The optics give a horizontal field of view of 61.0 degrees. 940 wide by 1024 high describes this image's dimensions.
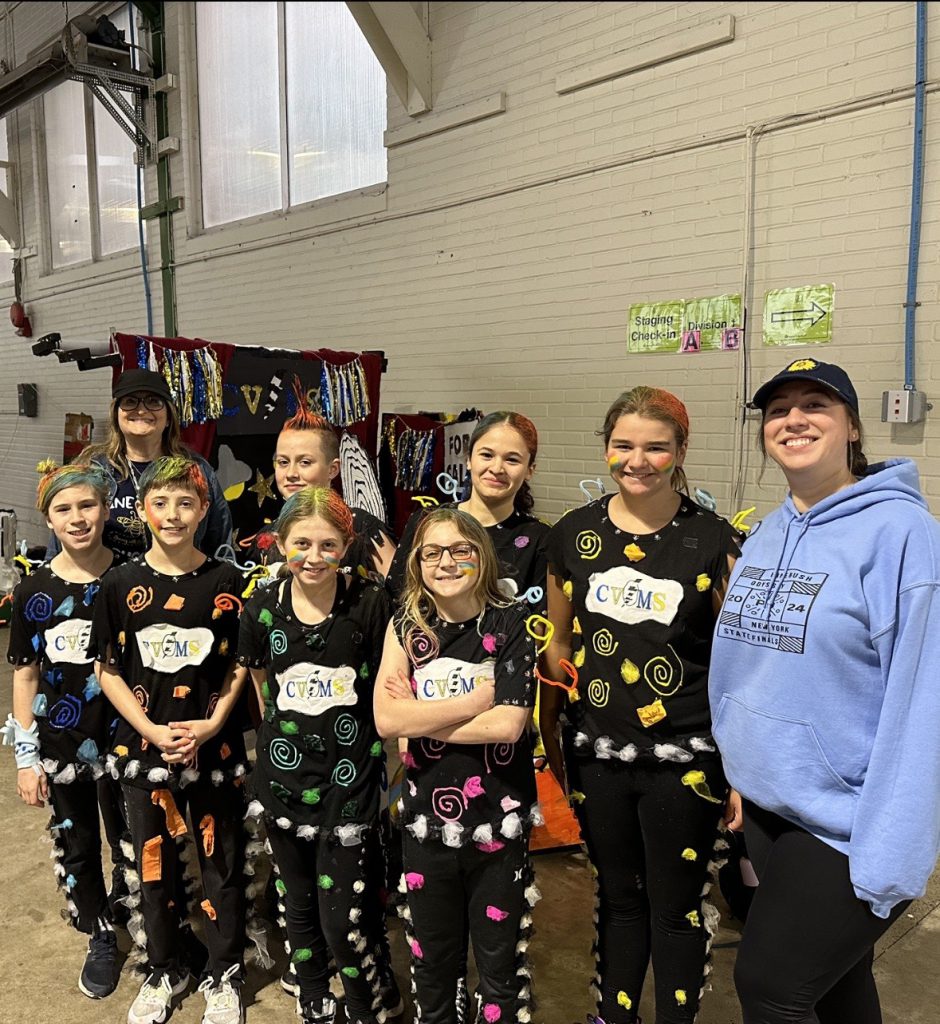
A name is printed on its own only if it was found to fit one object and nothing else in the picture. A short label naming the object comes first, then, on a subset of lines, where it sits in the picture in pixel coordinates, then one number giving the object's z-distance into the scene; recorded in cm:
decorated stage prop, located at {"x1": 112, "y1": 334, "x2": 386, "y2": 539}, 362
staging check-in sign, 361
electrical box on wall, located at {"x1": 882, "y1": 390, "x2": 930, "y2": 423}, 307
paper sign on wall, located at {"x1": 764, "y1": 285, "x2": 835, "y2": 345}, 334
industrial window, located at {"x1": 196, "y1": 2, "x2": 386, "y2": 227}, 521
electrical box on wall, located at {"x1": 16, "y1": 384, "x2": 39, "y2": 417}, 854
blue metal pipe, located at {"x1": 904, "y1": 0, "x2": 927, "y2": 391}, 295
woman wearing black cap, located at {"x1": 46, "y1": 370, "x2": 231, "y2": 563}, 222
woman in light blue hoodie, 116
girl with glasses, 154
